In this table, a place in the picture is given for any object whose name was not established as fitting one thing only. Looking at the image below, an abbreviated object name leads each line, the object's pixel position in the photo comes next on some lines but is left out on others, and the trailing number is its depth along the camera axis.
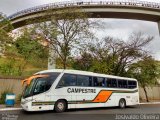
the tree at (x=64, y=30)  25.70
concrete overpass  41.44
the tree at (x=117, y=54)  30.27
